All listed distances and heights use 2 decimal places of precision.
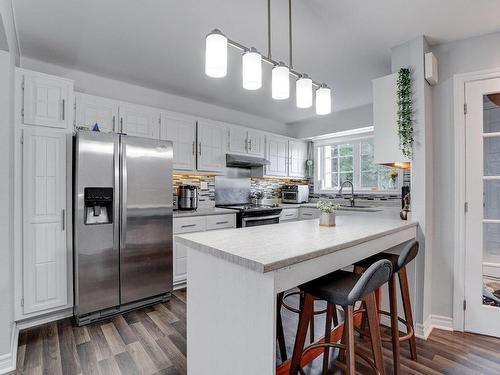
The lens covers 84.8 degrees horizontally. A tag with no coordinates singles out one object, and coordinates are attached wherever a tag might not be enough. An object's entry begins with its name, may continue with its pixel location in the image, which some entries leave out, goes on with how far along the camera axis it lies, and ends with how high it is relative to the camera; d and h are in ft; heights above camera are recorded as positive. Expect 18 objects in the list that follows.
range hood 13.34 +1.39
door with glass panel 7.46 -0.55
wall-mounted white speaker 7.49 +3.35
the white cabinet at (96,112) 9.25 +2.69
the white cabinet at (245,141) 13.74 +2.49
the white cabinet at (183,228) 10.58 -1.61
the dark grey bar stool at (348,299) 4.18 -1.82
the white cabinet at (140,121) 10.24 +2.63
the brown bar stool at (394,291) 5.54 -2.30
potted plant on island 6.59 -0.63
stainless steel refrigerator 8.18 -1.10
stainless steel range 12.56 -0.78
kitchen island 3.59 -1.33
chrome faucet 14.94 -0.07
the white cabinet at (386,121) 8.04 +2.01
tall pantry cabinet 7.62 -0.14
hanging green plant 7.72 +2.15
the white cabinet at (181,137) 11.28 +2.21
